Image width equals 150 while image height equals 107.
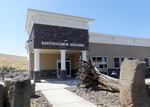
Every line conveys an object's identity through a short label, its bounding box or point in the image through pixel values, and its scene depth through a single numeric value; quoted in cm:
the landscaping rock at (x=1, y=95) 207
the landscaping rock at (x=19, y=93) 202
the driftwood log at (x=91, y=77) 562
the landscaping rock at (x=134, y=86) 238
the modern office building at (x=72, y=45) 993
